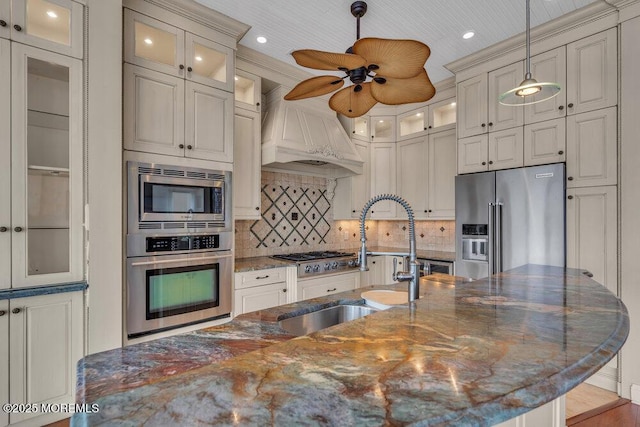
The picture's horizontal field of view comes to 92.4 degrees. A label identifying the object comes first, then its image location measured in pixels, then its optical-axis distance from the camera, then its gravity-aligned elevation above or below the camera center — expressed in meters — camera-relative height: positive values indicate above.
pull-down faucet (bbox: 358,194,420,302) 1.28 -0.25
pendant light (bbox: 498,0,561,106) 1.68 +0.72
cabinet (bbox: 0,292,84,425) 1.71 -0.79
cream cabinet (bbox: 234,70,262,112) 2.90 +1.24
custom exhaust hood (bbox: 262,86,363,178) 3.01 +0.80
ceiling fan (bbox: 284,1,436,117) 1.34 +0.73
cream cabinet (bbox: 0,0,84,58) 1.71 +1.12
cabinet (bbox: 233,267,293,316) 2.65 -0.68
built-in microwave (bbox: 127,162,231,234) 2.11 +0.12
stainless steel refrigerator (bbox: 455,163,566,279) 2.47 -0.04
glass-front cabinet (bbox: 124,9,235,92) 2.13 +1.24
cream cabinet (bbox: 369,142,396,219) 4.00 +0.52
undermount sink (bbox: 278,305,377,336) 1.30 -0.47
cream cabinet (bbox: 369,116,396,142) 4.05 +1.17
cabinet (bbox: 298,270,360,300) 3.06 -0.74
